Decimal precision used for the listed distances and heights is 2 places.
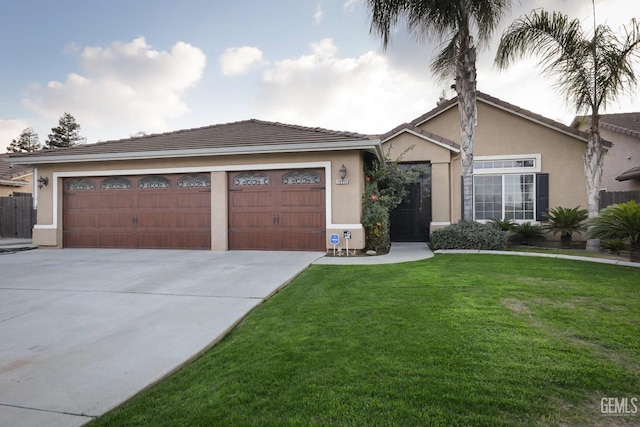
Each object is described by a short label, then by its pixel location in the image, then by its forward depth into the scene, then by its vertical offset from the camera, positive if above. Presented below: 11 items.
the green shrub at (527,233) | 11.25 -0.67
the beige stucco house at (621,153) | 14.82 +2.57
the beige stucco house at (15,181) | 18.22 +1.83
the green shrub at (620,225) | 7.50 -0.29
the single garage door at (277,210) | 9.98 +0.11
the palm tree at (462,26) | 9.91 +5.47
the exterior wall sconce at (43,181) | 11.54 +1.12
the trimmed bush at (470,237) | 9.80 -0.69
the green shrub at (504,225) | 11.30 -0.41
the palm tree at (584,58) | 9.38 +4.22
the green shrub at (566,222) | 10.57 -0.31
